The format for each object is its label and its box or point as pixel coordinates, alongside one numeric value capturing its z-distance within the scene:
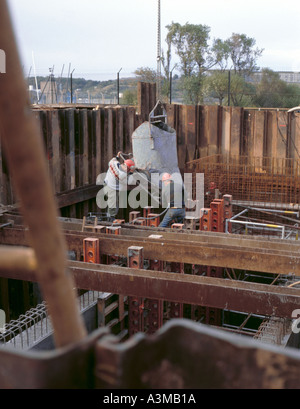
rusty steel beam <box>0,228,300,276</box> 6.21
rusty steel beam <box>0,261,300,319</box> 5.14
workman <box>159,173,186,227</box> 9.98
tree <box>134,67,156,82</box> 46.28
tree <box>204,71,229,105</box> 38.56
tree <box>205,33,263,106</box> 46.44
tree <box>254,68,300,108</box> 37.60
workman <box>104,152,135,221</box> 10.59
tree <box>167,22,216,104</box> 47.19
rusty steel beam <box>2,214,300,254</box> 7.15
